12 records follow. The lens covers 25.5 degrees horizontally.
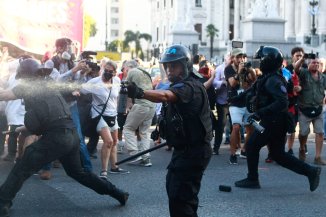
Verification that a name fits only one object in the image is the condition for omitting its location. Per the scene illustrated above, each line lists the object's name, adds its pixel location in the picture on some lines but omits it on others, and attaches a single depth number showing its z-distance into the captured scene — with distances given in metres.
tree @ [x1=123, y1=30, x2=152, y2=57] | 122.12
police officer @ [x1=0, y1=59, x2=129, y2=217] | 7.05
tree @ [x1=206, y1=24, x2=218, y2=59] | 90.38
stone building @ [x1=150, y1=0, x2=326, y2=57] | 28.77
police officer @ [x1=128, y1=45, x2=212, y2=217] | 5.55
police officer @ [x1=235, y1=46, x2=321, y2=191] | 8.69
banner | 13.33
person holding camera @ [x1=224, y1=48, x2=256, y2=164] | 11.03
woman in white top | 9.41
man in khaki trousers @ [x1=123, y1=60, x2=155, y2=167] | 10.62
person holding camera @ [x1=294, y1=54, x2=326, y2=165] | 11.27
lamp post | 49.82
